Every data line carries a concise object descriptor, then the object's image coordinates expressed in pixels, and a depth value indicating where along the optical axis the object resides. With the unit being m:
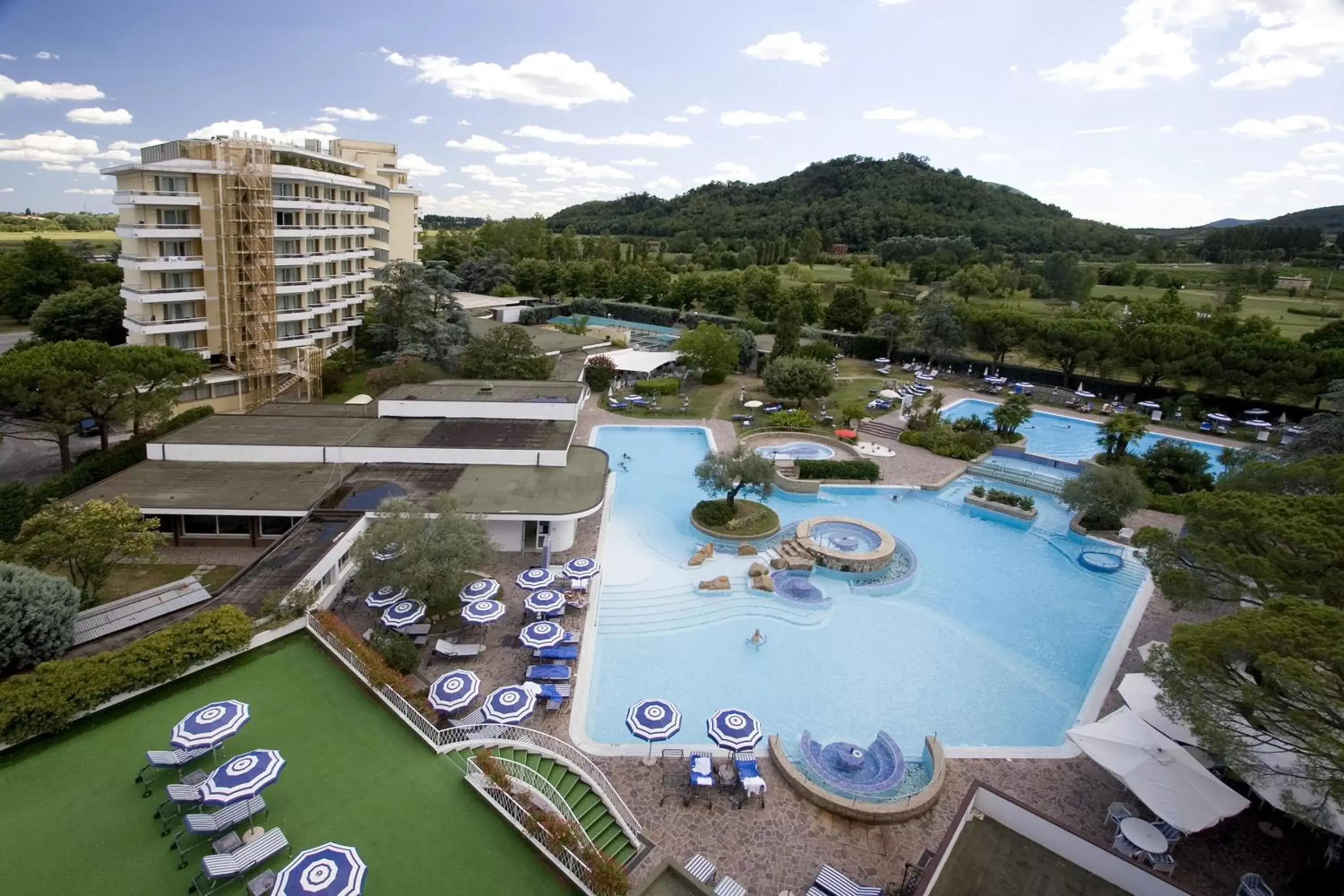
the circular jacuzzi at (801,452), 36.56
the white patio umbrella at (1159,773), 13.48
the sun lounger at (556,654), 18.45
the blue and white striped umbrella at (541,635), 18.34
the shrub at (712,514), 27.81
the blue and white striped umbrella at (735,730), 15.08
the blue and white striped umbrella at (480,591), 20.05
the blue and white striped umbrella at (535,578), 21.34
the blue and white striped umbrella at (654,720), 15.23
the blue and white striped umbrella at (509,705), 15.40
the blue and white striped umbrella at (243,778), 11.33
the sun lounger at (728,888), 12.12
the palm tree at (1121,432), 34.88
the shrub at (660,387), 45.12
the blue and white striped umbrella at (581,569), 21.70
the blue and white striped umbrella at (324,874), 10.09
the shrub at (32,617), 14.15
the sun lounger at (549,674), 17.47
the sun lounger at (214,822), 11.42
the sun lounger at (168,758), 12.61
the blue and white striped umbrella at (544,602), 19.88
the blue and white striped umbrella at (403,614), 18.83
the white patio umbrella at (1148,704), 15.27
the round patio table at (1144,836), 13.17
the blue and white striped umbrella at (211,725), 12.35
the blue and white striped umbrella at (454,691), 15.70
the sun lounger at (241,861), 10.75
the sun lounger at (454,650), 18.36
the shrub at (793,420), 40.22
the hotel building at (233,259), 35.91
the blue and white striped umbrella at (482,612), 18.98
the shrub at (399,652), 17.27
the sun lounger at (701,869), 12.47
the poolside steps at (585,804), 13.19
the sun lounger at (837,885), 12.27
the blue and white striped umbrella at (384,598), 19.94
